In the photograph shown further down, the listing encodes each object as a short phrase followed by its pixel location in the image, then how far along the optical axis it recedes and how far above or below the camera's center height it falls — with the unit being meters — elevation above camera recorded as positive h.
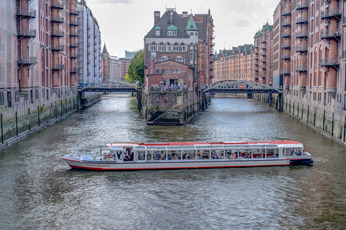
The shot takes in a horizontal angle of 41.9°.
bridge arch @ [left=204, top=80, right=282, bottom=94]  113.93 -0.61
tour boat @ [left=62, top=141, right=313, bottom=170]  41.34 -6.50
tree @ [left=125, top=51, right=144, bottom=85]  137.25 +5.67
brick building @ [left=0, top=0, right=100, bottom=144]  57.25 +3.09
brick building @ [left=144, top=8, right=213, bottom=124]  78.12 +5.28
